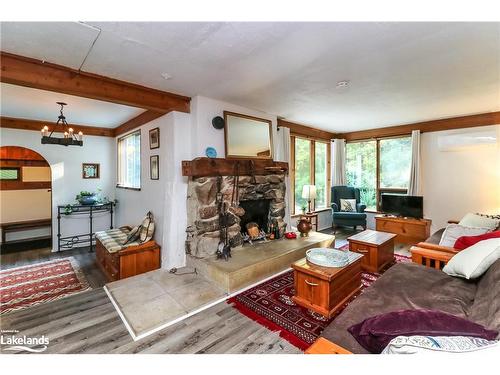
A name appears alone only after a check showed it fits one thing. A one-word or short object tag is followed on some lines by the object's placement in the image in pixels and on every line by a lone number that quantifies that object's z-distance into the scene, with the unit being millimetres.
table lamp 5000
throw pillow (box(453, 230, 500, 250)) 2104
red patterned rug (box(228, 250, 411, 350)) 1971
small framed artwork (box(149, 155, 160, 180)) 3513
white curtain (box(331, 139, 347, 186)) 5941
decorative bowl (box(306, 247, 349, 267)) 2327
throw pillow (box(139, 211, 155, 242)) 3400
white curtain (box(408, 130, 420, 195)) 4781
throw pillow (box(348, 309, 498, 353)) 962
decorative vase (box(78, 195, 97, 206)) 4636
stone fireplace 3152
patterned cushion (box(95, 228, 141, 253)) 3181
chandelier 3422
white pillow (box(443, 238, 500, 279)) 1712
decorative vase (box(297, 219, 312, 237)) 4027
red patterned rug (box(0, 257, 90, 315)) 2611
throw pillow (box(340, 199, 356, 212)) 5543
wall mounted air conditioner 4117
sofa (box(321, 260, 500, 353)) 1259
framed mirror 3504
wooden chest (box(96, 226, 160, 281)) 3061
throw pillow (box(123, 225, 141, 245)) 3395
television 4645
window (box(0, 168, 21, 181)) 4885
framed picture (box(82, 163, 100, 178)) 4926
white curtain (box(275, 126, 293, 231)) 4402
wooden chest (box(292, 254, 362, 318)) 2188
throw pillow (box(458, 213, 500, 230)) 3193
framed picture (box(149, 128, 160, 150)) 3526
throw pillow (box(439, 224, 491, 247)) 2803
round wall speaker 3306
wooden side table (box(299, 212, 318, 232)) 4984
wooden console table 4496
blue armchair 5277
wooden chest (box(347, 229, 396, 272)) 3186
